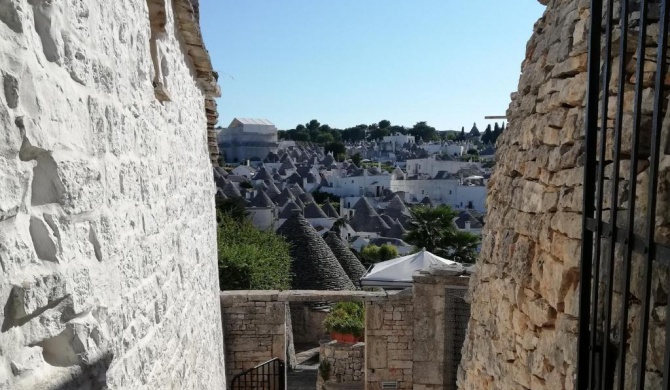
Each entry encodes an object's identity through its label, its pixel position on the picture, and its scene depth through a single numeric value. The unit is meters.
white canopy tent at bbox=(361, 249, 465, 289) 10.79
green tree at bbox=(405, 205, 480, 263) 22.75
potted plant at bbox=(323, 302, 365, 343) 10.40
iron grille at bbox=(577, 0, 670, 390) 1.65
